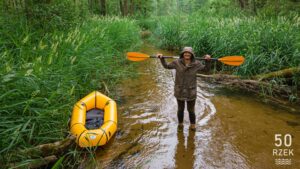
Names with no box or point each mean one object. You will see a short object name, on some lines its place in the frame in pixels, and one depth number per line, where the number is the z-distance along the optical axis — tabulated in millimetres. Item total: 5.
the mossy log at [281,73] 5531
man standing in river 4109
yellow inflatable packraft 3584
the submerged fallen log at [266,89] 5496
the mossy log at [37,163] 2656
